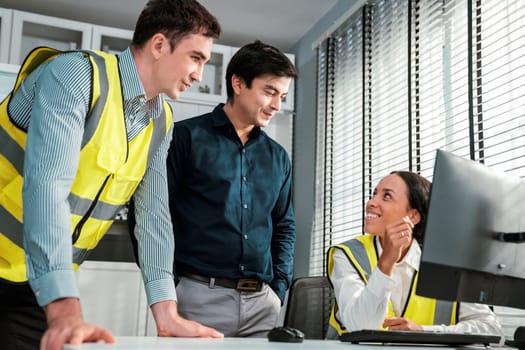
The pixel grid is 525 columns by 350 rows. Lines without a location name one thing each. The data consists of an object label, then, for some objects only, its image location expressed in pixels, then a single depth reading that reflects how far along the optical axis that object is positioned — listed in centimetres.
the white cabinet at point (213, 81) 423
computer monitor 122
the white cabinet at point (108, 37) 403
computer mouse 118
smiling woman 165
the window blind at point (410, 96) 249
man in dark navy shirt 202
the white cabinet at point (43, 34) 390
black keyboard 115
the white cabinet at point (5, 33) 388
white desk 86
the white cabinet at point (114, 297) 353
